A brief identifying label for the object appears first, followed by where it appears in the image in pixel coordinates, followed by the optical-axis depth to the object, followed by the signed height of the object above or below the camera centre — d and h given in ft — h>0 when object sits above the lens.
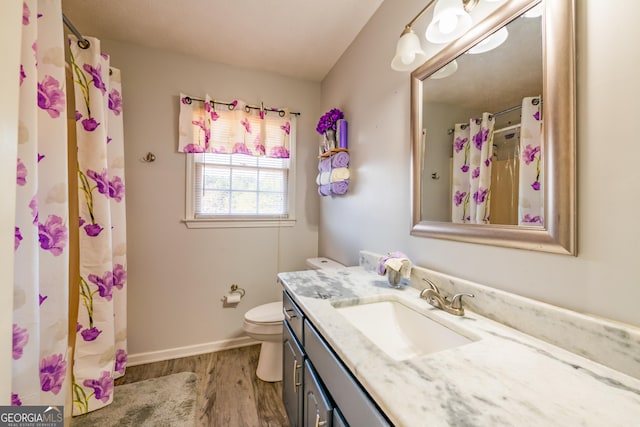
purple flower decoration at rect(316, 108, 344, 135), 6.42 +2.40
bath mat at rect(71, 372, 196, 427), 4.65 -3.87
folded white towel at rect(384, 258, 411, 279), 3.82 -0.82
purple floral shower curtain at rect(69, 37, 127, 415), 5.04 -0.54
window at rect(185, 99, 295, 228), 7.05 +0.97
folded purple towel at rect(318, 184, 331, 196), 6.63 +0.62
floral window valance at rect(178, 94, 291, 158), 6.79 +2.40
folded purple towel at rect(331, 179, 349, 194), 6.24 +0.65
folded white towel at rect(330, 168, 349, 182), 6.14 +0.93
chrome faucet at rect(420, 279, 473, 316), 3.01 -1.12
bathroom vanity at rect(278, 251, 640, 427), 1.58 -1.23
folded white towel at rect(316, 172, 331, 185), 6.60 +0.94
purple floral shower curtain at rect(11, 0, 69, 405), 3.31 -0.20
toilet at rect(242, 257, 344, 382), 5.71 -2.83
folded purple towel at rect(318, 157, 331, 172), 6.67 +1.31
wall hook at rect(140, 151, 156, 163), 6.53 +1.42
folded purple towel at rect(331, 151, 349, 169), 6.24 +1.32
